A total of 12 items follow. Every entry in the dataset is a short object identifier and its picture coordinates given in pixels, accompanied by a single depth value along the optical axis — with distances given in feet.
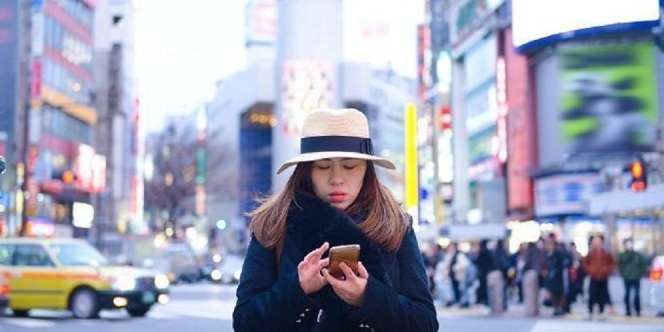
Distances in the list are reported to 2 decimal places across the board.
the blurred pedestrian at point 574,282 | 82.28
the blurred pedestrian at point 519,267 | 94.38
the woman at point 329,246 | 11.41
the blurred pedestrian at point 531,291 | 79.36
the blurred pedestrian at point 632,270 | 75.61
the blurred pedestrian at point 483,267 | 89.20
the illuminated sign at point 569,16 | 109.81
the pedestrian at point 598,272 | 75.25
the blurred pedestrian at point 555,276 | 79.97
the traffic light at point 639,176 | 79.00
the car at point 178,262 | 173.58
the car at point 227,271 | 177.37
